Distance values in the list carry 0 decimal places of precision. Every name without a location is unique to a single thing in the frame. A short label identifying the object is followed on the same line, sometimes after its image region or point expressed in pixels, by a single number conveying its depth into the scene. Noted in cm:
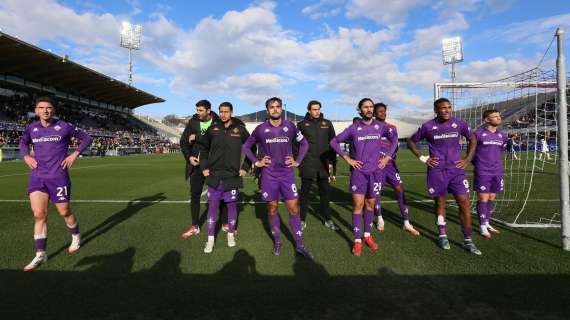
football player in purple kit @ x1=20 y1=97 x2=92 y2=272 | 433
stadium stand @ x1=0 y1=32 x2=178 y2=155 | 3321
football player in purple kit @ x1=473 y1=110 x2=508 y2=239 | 563
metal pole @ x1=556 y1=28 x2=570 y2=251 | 451
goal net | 622
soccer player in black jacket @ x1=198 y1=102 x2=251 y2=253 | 494
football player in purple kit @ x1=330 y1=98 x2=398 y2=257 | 471
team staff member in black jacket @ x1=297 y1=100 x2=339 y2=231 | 601
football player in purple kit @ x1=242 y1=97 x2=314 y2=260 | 453
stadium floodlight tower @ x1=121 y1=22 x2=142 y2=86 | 5278
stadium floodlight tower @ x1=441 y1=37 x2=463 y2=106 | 3788
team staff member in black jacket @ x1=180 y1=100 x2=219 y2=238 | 562
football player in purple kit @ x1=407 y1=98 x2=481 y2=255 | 469
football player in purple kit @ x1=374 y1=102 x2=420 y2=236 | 584
